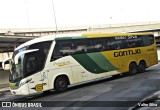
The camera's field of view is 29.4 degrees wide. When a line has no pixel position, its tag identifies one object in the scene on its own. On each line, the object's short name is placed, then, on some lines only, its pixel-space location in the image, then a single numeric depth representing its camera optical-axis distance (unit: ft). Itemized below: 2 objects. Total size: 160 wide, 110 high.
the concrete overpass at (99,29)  185.29
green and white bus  50.16
